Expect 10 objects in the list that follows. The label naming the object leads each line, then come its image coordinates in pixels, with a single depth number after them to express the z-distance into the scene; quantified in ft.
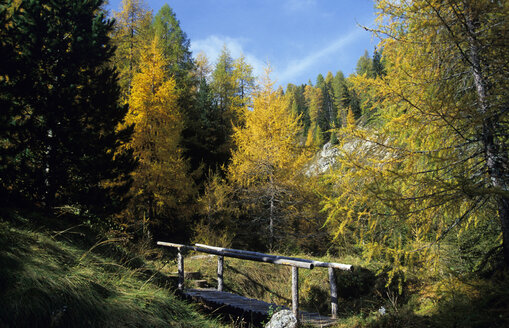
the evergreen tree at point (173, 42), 75.36
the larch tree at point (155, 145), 42.57
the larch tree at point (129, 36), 63.05
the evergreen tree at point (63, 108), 26.43
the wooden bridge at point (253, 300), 18.20
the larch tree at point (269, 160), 47.06
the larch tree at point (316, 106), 220.64
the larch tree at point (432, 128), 13.24
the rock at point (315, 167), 56.28
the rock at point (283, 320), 16.10
